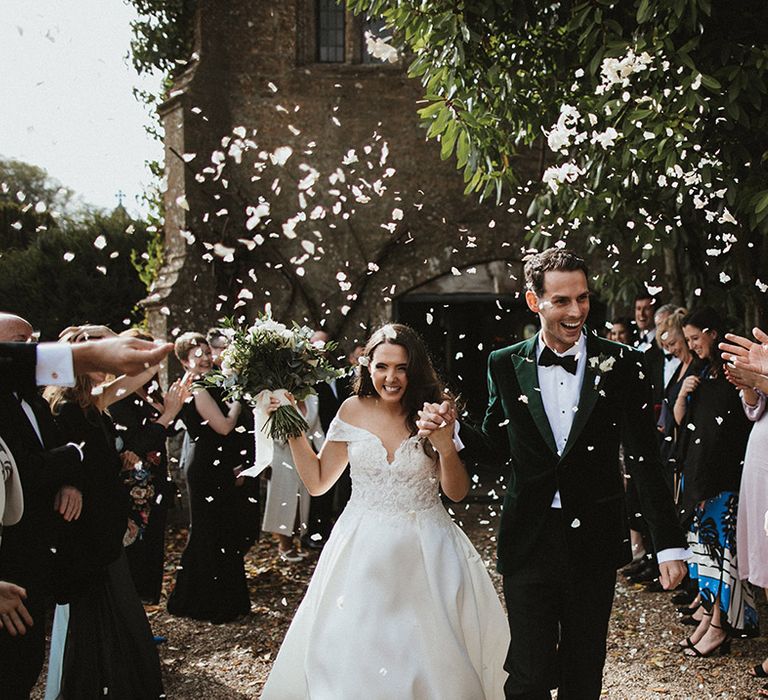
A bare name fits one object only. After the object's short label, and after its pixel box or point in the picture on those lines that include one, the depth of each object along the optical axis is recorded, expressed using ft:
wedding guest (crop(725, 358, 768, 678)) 16.01
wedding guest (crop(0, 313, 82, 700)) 10.01
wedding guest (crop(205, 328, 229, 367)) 21.16
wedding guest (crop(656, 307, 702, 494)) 20.50
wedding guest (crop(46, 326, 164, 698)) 13.67
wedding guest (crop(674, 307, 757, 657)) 17.06
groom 10.96
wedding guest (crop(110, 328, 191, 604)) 18.15
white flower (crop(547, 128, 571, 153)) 21.15
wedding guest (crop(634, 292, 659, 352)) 25.71
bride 12.52
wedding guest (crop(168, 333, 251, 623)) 19.86
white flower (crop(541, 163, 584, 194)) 23.68
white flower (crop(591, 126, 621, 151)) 18.41
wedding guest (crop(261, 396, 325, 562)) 25.61
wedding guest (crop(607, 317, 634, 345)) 26.00
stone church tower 34.35
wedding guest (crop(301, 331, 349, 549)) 27.25
